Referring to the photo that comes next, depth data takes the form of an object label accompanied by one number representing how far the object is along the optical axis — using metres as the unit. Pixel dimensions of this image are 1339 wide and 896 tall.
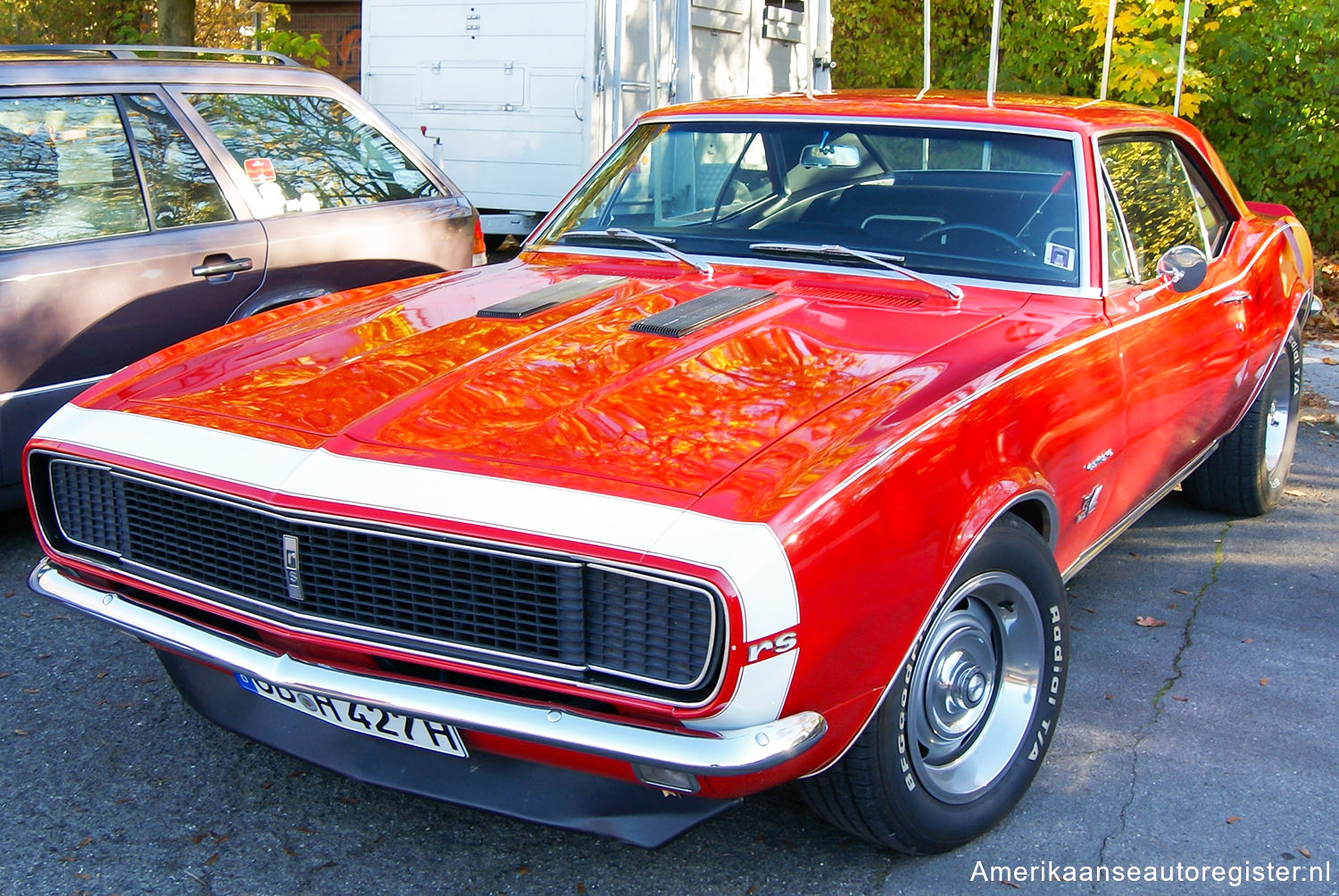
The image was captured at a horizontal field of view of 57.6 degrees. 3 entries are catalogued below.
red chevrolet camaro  2.19
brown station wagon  4.35
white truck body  8.62
